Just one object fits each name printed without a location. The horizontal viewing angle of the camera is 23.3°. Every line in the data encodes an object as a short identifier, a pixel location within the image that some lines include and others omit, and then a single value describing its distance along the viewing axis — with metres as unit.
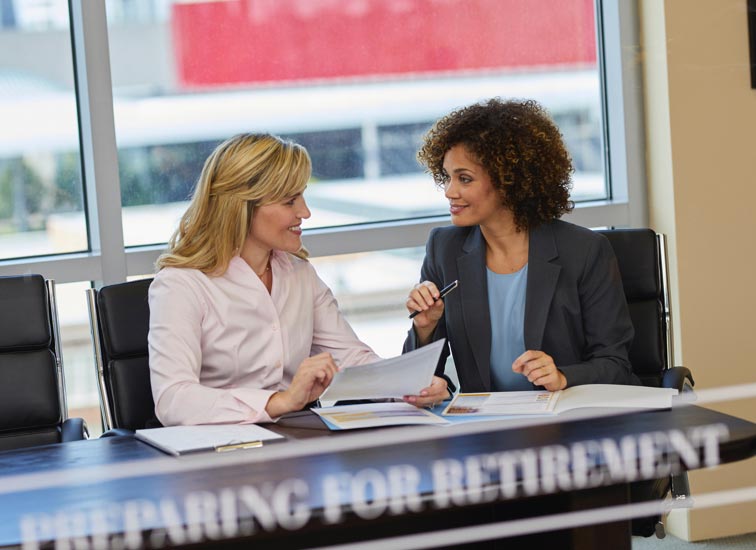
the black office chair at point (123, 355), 4.52
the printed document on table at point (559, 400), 3.58
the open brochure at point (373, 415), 3.53
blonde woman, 4.17
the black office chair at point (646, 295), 4.98
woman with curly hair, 4.48
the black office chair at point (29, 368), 4.58
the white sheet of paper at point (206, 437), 3.33
